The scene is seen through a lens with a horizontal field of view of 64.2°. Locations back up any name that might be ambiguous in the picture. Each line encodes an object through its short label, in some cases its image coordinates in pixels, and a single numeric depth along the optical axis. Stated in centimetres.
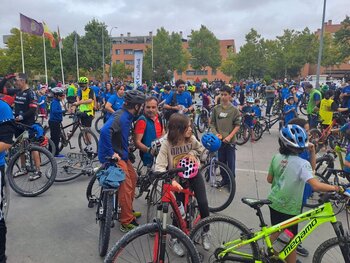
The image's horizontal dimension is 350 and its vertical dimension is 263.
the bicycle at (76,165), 545
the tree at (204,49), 5191
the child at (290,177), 255
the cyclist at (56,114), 631
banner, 1455
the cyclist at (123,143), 337
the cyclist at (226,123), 489
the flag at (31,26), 2144
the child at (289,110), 899
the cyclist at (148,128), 389
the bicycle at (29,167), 470
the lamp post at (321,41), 1780
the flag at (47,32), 2591
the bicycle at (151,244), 226
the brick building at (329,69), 6325
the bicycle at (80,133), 662
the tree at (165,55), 5120
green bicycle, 238
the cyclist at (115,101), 738
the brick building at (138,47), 7675
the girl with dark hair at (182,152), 300
